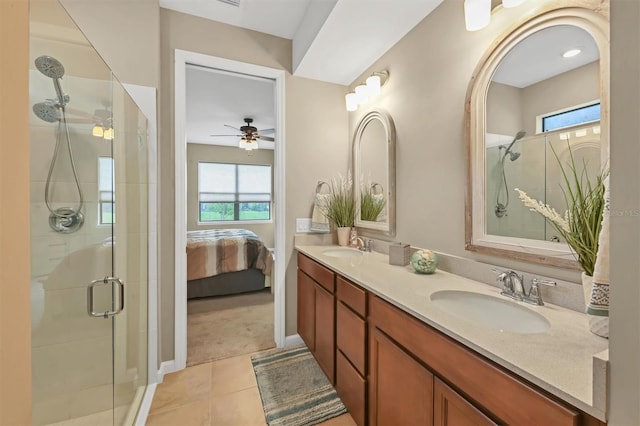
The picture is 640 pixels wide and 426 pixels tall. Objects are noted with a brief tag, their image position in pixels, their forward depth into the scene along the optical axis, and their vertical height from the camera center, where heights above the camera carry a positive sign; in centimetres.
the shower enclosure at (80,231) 107 -10
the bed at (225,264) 334 -69
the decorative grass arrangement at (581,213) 87 +0
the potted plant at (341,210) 243 +2
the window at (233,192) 604 +47
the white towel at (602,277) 73 -18
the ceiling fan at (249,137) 421 +122
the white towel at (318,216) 243 -4
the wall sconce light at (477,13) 124 +94
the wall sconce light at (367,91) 205 +99
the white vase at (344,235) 241 -21
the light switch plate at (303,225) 241 -12
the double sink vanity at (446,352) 63 -44
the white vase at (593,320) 78 -32
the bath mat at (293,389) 158 -120
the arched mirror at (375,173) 201 +32
